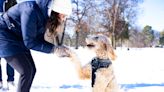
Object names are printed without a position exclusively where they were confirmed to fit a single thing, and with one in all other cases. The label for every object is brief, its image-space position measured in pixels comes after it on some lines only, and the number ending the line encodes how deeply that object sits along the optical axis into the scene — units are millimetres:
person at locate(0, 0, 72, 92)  2255
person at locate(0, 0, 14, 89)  4137
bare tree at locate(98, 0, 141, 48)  22060
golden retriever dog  3188
